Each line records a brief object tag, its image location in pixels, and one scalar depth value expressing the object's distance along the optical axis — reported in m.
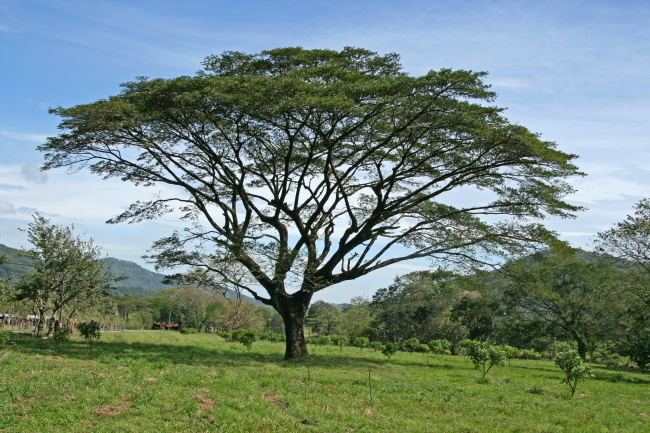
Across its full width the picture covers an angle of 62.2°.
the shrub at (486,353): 21.50
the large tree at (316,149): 17.88
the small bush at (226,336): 41.10
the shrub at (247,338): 27.33
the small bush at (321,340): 44.47
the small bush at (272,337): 45.58
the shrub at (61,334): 24.28
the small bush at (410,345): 42.47
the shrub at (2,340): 16.32
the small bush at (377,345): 36.80
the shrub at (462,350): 40.56
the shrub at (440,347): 39.66
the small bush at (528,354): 44.97
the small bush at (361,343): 41.65
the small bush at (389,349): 28.55
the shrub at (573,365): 17.12
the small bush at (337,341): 45.93
